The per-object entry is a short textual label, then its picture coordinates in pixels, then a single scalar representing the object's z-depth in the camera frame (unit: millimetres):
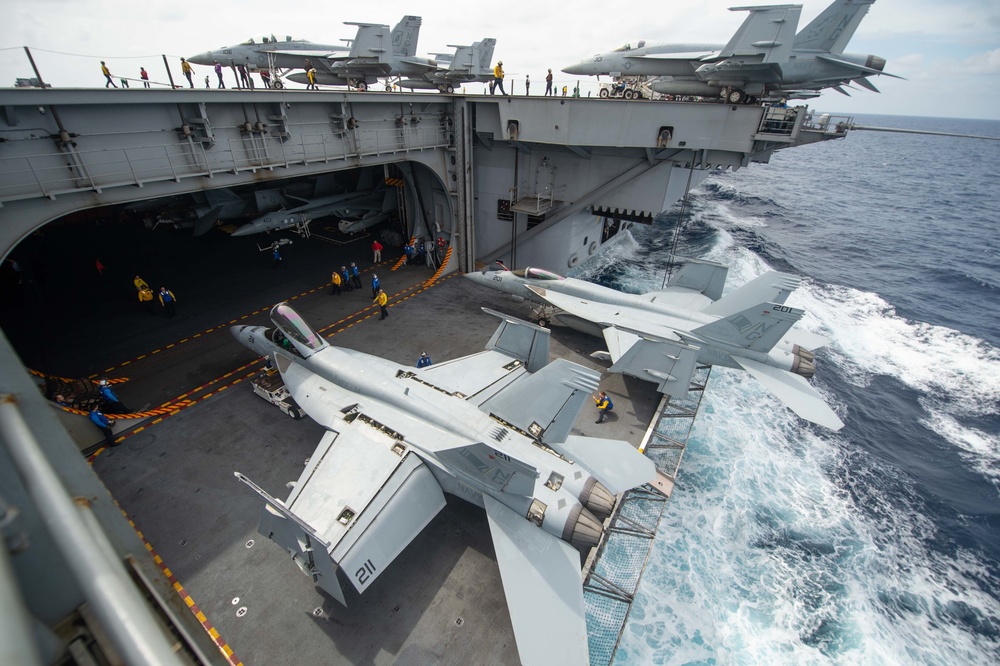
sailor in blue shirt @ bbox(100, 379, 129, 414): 14211
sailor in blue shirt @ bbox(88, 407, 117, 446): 13492
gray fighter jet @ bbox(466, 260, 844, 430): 15586
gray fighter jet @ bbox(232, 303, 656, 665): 9383
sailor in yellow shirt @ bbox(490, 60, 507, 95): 24422
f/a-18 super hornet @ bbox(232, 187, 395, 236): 30000
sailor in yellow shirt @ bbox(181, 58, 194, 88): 17578
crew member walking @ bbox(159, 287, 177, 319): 20453
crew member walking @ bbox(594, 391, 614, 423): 15445
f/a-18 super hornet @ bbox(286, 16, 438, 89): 24875
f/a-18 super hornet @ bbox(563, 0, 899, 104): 17344
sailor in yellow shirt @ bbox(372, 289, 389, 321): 21484
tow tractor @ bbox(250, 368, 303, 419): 15328
